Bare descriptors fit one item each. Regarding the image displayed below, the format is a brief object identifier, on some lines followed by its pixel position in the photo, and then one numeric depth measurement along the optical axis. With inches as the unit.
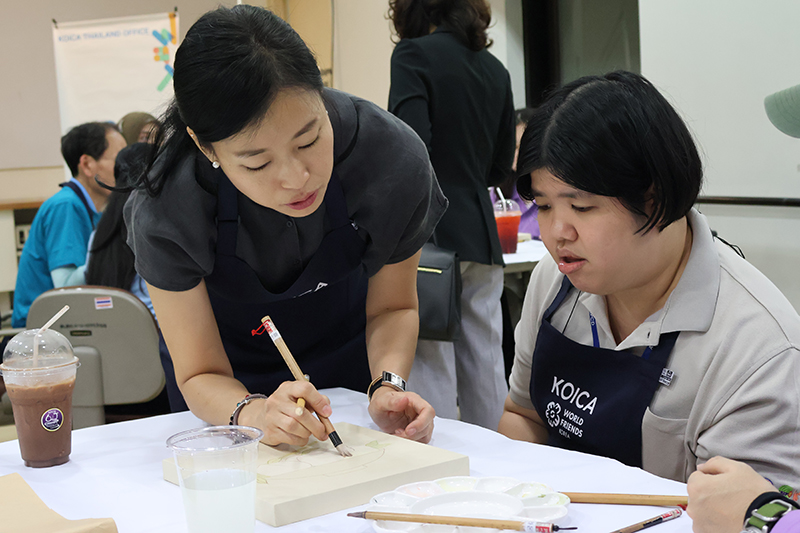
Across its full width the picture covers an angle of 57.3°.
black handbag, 82.9
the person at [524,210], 149.9
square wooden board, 33.9
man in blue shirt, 121.2
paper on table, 30.4
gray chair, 84.4
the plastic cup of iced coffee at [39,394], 42.6
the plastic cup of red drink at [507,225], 122.4
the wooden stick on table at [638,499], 32.6
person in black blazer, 92.2
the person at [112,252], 102.5
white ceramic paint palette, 31.4
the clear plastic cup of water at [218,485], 29.4
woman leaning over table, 41.3
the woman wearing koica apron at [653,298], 38.5
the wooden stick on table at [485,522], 29.8
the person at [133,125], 145.5
